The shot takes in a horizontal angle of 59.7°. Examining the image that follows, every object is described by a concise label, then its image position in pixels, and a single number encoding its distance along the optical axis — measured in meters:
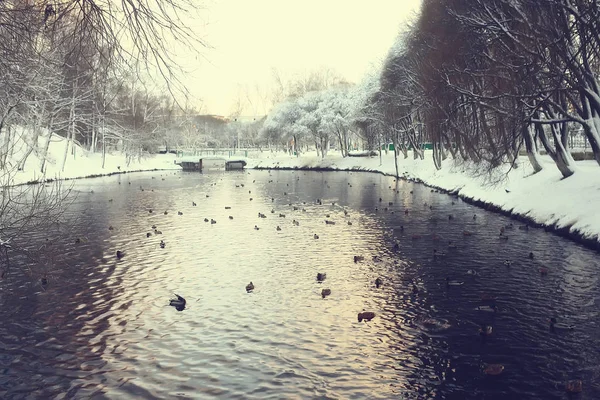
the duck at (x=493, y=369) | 9.13
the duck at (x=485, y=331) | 10.91
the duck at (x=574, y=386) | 8.42
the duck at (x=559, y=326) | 11.36
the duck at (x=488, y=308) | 12.67
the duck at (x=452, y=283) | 14.88
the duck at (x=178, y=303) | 12.96
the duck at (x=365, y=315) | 11.96
